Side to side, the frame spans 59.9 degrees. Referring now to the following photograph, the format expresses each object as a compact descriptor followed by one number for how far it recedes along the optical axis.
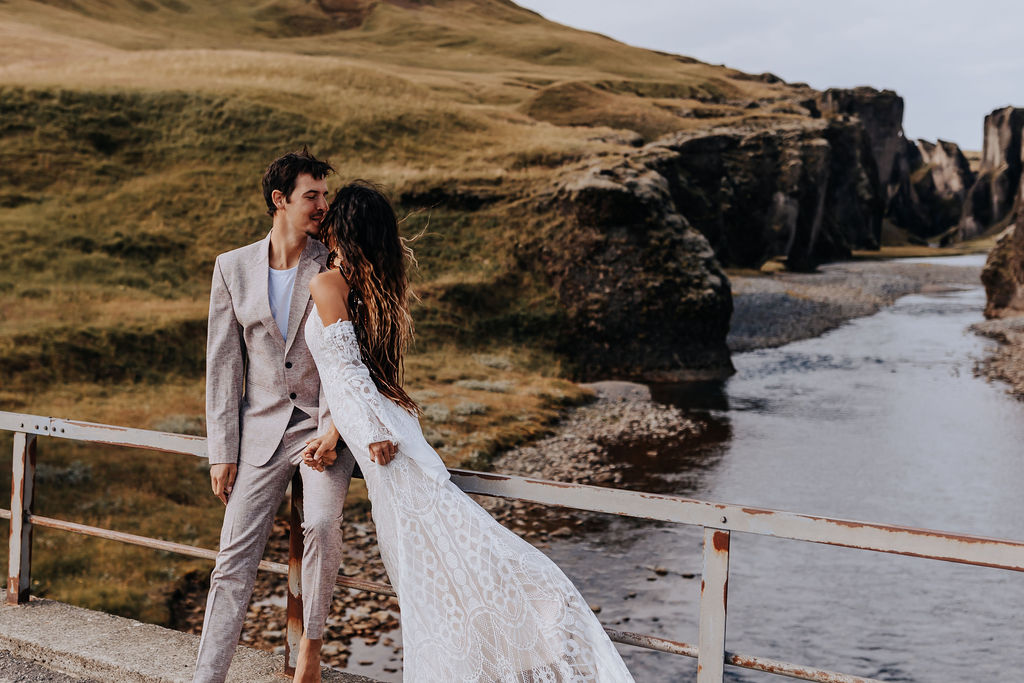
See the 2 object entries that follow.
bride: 3.24
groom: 3.66
